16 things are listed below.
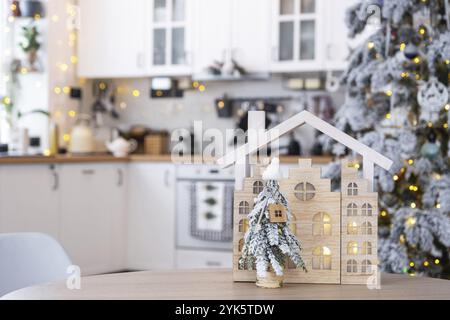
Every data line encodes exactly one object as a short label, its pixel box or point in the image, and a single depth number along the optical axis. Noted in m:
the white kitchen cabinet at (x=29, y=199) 4.62
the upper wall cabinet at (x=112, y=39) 5.90
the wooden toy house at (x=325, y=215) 1.76
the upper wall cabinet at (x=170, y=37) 5.75
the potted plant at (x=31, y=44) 5.61
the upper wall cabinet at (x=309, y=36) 5.31
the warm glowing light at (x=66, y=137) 5.99
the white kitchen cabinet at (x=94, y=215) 5.20
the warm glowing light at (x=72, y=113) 6.03
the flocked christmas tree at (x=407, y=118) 3.52
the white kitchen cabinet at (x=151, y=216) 5.61
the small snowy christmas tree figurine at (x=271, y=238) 1.67
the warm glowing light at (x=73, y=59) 6.03
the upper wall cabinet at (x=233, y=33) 5.51
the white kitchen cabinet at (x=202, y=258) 5.45
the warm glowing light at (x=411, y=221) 3.50
